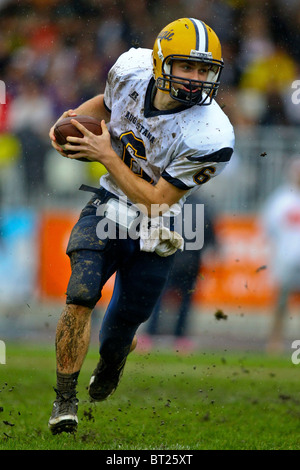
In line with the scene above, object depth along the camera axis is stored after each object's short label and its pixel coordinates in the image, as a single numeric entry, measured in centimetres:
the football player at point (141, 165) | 726
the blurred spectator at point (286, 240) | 1485
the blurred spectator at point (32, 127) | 1559
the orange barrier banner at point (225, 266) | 1508
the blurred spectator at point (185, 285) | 1336
